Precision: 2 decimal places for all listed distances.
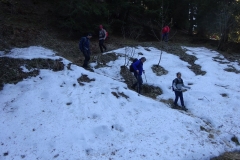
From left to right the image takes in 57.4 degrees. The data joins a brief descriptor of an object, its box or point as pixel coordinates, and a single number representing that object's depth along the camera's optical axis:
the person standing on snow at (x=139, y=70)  10.11
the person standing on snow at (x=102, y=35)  13.77
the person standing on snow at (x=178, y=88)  9.80
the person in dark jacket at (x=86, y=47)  11.29
